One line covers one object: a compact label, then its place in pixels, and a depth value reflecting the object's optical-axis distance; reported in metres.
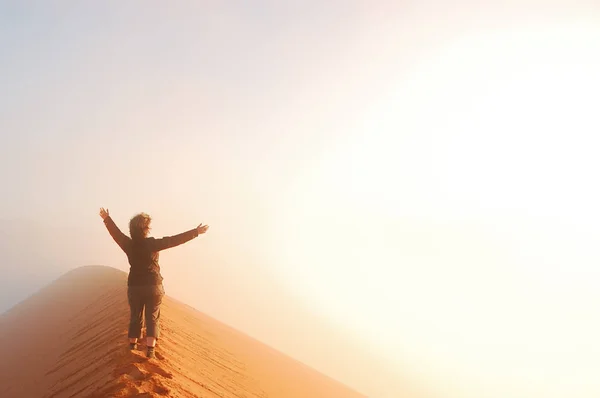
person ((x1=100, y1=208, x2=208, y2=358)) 4.94
